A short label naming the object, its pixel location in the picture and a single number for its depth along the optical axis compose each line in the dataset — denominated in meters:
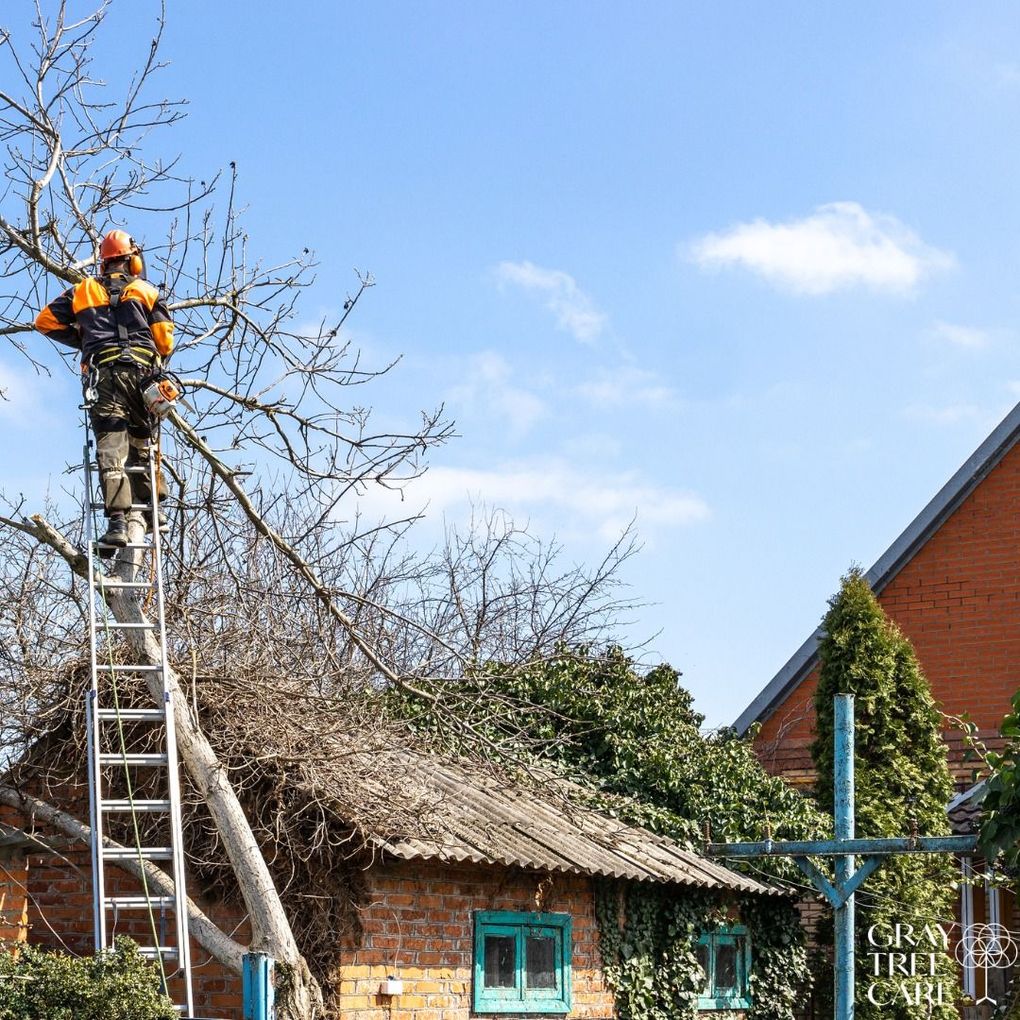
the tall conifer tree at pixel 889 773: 15.09
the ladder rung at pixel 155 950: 8.88
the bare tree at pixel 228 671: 10.35
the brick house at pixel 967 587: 18.11
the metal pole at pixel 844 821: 12.05
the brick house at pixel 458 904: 11.65
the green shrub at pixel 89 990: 8.55
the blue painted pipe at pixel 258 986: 9.17
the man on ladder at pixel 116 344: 10.23
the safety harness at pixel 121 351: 10.20
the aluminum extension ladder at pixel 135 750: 9.02
